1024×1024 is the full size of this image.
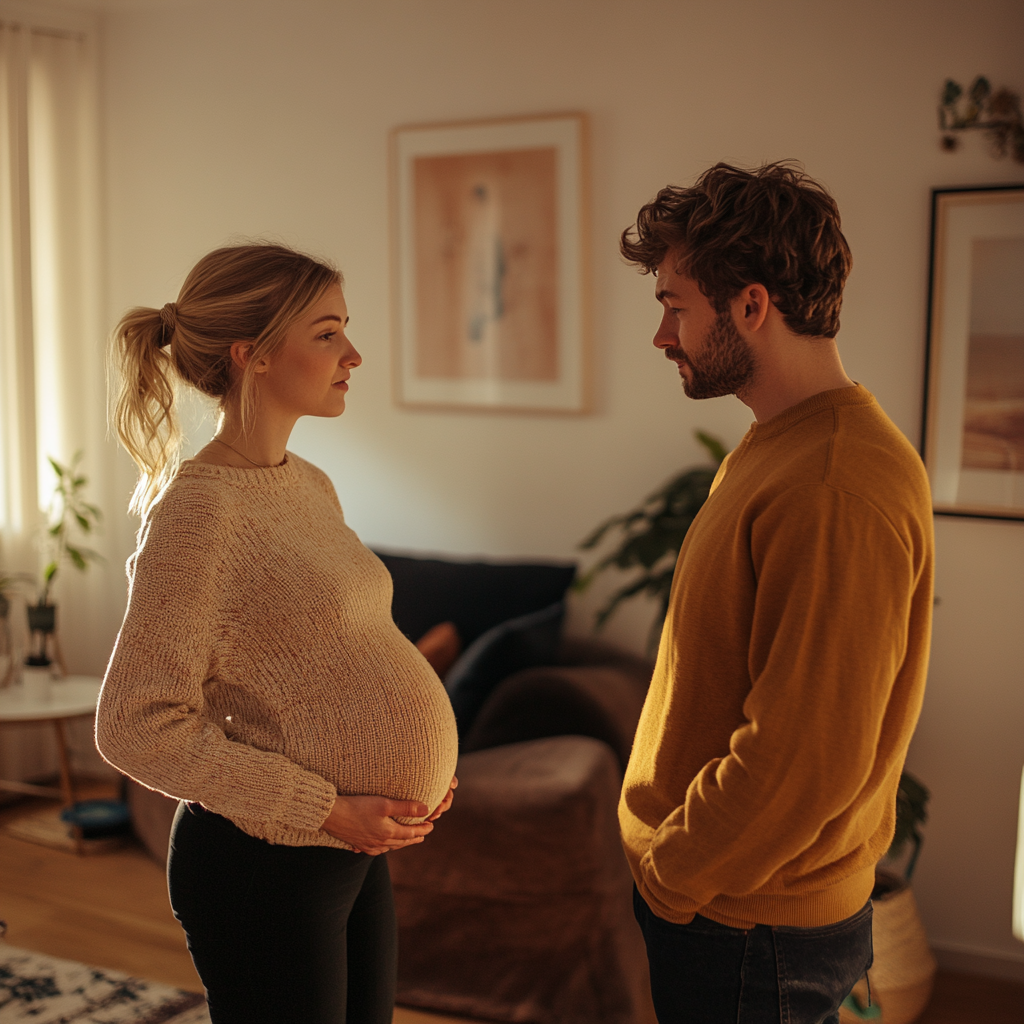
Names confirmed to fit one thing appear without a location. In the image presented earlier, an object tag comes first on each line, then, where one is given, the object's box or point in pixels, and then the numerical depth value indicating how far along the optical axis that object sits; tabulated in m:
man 0.98
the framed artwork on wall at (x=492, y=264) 3.14
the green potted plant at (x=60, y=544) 3.40
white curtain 3.68
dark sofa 2.35
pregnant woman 1.23
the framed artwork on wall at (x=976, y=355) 2.58
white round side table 3.15
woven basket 2.42
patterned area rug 2.44
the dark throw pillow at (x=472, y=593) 3.09
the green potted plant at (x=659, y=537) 2.68
